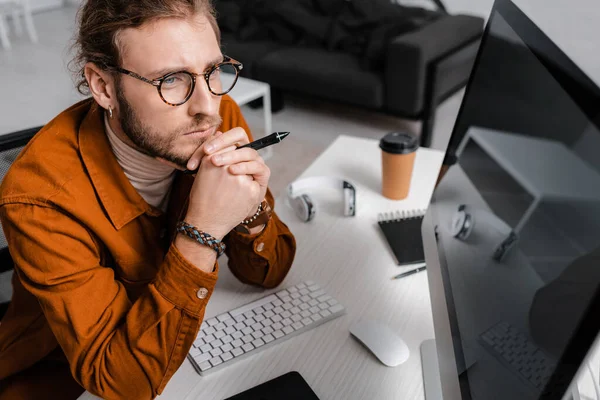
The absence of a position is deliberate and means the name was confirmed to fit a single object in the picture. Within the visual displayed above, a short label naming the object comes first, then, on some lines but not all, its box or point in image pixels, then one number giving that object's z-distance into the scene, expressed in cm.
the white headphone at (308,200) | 127
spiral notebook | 115
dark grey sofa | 284
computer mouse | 90
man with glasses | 82
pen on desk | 110
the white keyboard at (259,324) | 92
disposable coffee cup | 130
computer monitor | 47
